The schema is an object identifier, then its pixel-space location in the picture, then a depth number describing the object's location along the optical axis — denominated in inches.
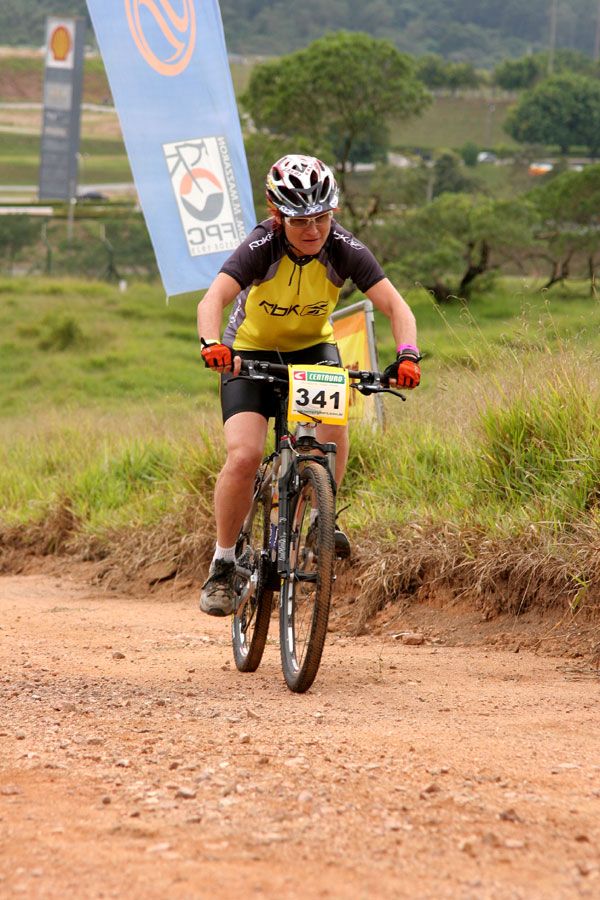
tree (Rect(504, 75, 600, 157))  4301.2
